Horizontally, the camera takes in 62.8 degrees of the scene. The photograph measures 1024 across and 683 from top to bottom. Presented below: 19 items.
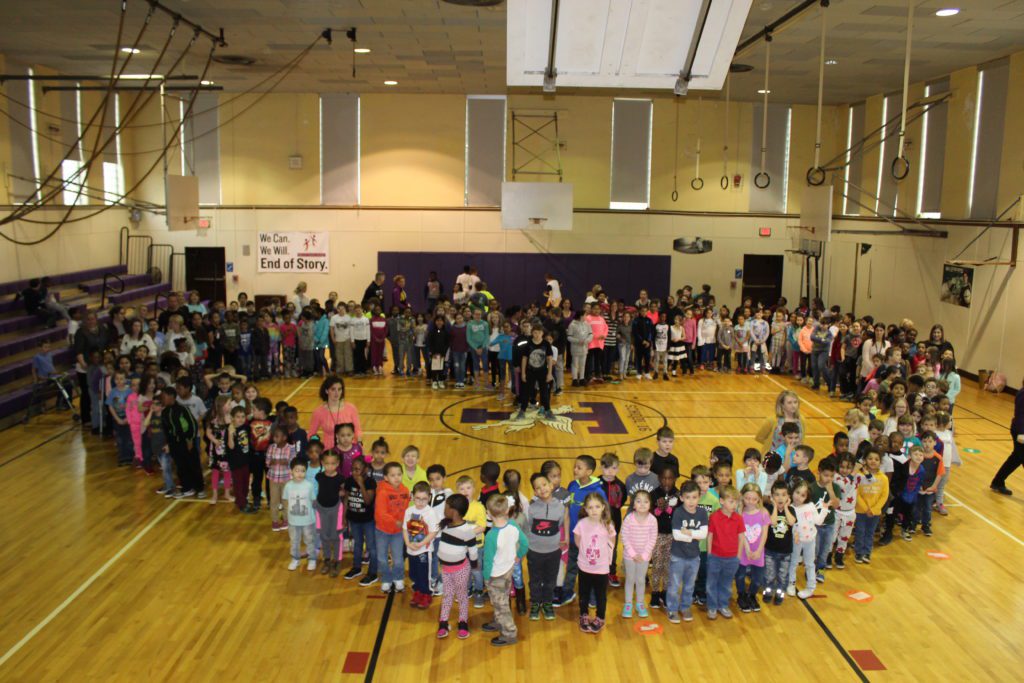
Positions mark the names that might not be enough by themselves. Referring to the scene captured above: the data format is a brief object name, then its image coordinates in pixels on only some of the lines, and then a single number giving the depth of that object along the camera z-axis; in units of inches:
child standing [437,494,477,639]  260.7
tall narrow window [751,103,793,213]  844.6
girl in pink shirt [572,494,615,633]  262.7
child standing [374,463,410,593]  285.6
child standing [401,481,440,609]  273.7
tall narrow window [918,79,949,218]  668.1
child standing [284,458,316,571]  302.4
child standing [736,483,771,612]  275.1
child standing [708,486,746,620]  271.7
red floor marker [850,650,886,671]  255.0
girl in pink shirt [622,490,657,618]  266.2
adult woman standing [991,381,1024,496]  384.2
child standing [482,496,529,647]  256.8
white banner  837.8
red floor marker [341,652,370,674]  249.6
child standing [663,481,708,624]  269.3
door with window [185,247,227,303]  841.5
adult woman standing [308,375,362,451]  353.7
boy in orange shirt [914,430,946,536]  342.6
